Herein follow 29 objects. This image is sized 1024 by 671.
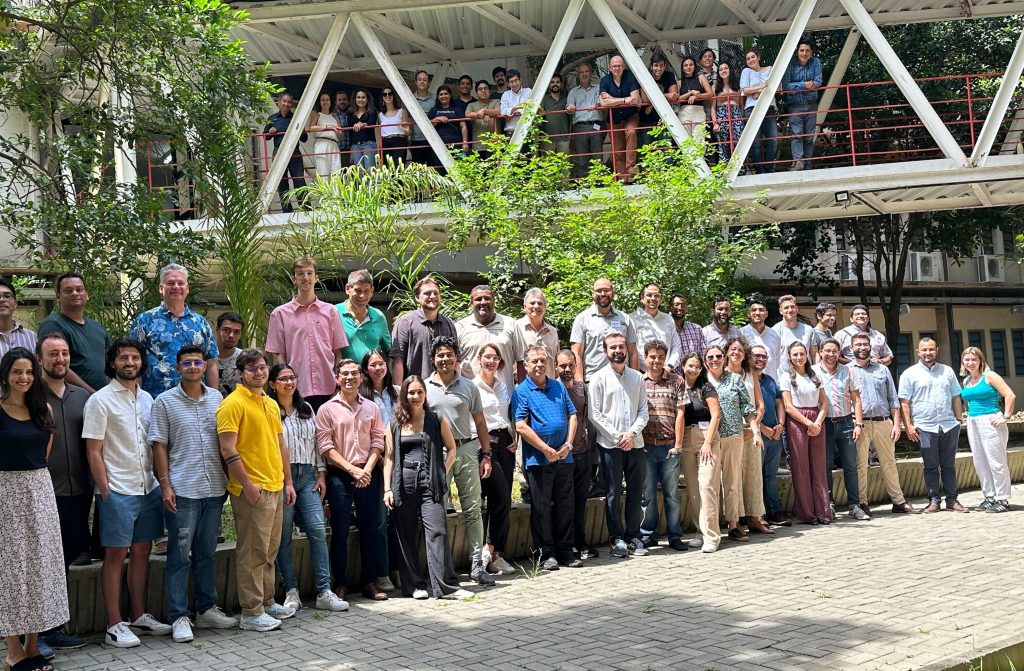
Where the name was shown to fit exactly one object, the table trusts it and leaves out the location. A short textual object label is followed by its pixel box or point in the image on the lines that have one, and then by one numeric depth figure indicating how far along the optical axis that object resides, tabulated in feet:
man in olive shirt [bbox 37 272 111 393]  23.76
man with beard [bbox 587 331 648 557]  30.50
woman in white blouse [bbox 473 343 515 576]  28.22
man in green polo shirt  28.73
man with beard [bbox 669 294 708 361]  34.88
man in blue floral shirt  24.64
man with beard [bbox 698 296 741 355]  35.53
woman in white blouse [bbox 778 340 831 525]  34.78
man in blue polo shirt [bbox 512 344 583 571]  29.04
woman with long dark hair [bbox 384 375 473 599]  25.79
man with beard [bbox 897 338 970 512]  37.45
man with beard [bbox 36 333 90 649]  21.76
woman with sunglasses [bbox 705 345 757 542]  32.22
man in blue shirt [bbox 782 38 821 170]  48.60
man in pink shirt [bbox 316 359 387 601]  25.68
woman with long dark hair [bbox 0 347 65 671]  19.27
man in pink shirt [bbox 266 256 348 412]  27.58
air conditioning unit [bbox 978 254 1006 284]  100.32
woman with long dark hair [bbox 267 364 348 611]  24.66
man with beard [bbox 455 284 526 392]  30.25
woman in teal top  37.09
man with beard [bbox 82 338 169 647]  21.76
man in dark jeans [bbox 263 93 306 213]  49.24
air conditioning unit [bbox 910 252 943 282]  96.12
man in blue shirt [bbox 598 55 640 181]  46.50
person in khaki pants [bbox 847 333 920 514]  37.19
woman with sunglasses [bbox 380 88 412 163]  48.26
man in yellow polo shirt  22.86
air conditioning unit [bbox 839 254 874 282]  83.97
